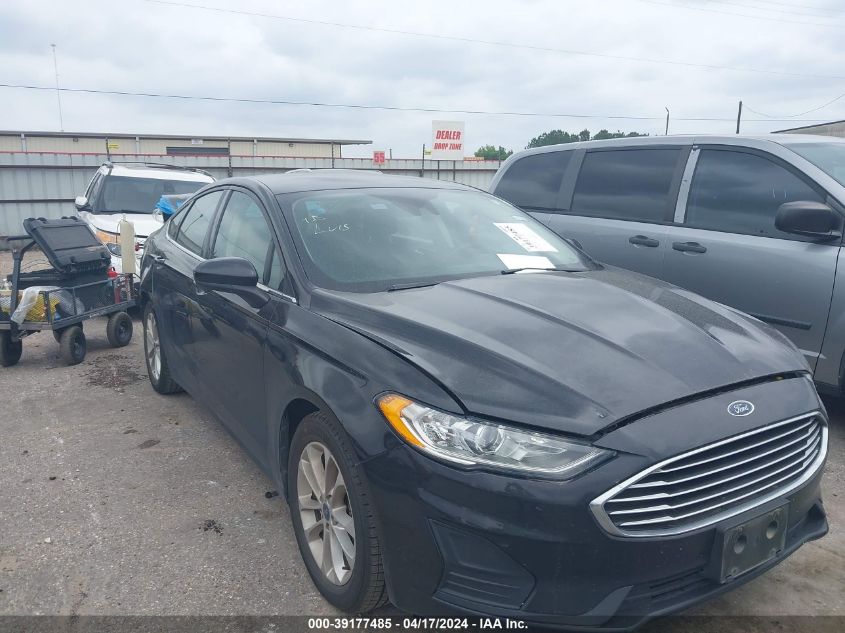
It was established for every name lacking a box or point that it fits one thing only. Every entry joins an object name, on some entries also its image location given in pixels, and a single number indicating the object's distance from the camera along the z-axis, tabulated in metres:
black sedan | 1.92
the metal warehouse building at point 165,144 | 33.06
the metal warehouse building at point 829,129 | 20.77
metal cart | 5.91
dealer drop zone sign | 38.12
